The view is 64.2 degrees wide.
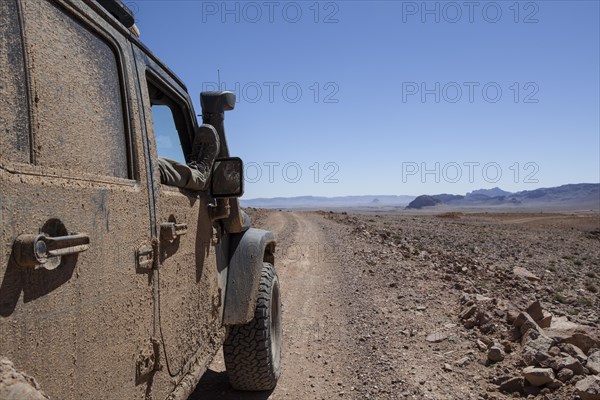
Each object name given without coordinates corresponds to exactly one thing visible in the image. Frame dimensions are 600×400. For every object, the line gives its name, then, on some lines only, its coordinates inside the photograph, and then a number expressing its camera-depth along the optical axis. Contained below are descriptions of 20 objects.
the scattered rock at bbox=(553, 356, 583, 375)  4.09
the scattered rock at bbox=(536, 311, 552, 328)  5.84
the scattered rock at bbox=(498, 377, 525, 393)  4.15
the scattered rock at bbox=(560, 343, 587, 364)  4.36
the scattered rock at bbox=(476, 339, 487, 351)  5.14
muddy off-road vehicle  1.34
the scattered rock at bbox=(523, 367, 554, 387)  4.08
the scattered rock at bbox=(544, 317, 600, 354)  4.84
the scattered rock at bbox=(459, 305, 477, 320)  6.21
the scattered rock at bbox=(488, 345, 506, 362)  4.81
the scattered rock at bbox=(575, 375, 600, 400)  3.61
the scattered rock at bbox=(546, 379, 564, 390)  4.02
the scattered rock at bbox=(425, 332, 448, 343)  5.50
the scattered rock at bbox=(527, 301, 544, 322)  5.92
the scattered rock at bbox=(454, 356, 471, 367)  4.78
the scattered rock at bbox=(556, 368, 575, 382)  4.04
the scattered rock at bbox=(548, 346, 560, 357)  4.53
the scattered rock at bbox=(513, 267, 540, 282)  10.65
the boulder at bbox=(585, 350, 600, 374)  4.13
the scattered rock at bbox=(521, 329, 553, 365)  4.37
